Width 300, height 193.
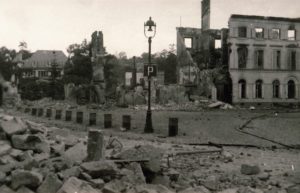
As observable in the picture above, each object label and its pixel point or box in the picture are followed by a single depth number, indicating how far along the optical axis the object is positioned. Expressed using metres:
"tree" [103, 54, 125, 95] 65.06
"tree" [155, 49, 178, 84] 74.88
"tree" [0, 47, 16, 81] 76.94
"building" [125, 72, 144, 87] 76.99
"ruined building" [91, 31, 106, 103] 48.44
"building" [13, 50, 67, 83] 85.38
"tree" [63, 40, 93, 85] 59.62
